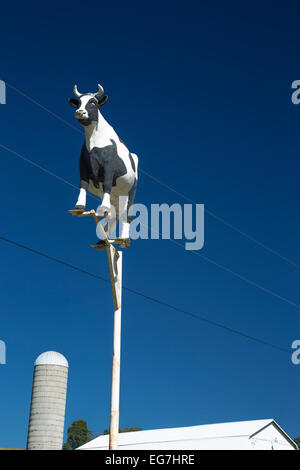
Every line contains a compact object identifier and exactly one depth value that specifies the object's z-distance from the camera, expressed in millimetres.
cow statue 9398
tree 111312
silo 29984
